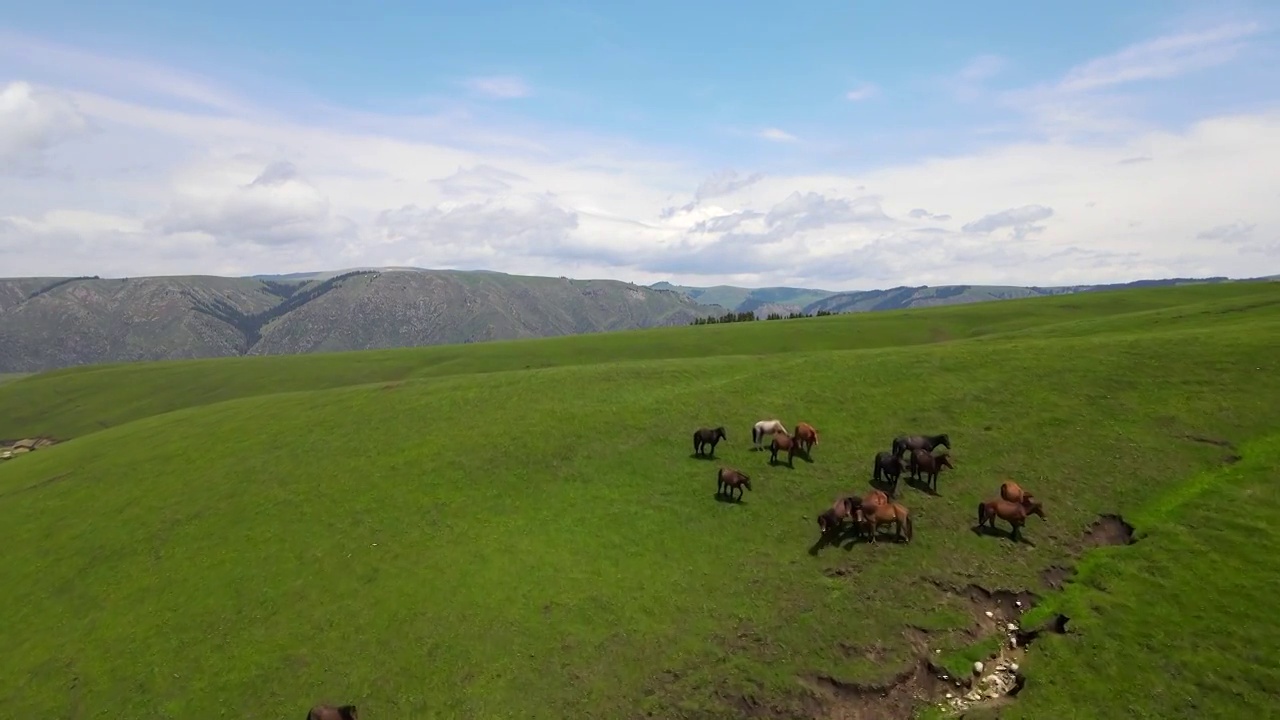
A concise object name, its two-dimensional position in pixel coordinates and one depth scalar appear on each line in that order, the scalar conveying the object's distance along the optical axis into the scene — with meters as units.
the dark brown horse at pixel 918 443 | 33.22
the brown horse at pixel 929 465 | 31.56
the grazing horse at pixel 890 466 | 31.69
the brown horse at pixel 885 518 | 27.95
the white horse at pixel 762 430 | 38.16
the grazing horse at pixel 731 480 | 32.88
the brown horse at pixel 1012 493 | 29.03
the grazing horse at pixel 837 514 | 28.56
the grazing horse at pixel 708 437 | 37.31
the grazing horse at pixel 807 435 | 36.38
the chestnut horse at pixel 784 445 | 35.81
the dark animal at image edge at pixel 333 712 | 21.83
